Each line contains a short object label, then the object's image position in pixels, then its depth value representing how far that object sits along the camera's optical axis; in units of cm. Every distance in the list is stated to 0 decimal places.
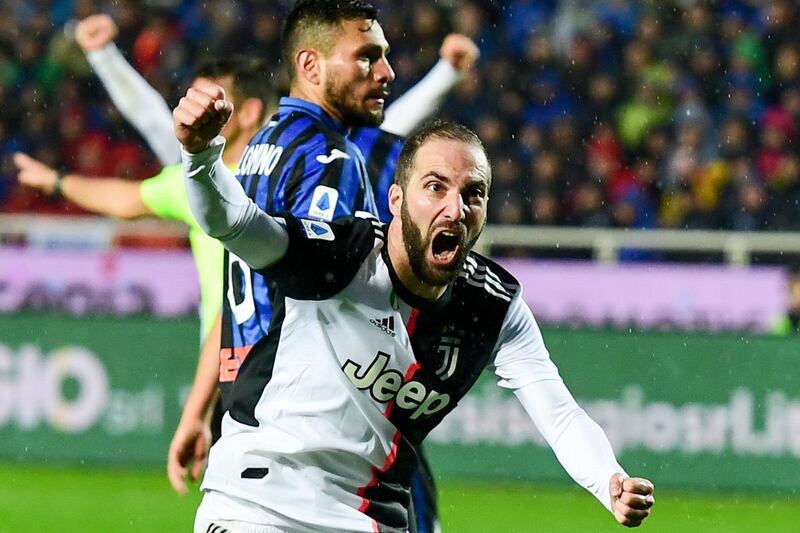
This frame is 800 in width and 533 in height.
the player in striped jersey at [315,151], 887
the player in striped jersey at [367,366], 770
